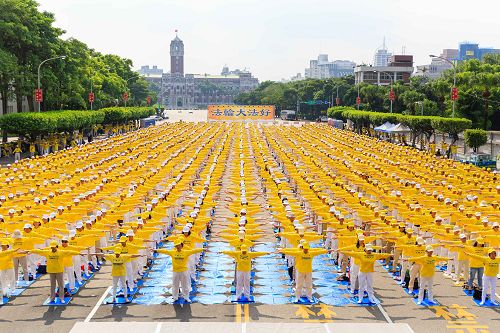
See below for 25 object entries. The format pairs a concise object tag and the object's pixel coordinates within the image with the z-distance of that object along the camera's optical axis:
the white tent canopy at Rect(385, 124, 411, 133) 57.65
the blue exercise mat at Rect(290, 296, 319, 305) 14.51
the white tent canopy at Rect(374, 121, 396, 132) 59.97
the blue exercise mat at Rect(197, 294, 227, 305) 14.46
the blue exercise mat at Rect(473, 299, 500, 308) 14.38
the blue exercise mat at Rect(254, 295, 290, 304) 14.51
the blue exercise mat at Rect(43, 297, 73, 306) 14.21
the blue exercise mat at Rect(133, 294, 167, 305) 14.44
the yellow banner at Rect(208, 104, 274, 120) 100.81
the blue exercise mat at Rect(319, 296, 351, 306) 14.45
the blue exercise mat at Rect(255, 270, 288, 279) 16.66
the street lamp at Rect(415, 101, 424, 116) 66.32
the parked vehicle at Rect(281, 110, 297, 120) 128.38
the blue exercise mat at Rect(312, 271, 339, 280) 16.59
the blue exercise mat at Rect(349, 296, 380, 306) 14.47
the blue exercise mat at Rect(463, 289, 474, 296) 15.23
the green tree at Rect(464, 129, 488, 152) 43.47
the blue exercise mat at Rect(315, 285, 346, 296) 15.22
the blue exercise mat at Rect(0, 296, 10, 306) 14.27
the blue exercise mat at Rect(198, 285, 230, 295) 15.27
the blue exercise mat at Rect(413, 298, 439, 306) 14.44
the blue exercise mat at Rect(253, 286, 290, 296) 15.20
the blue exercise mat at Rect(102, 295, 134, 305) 14.36
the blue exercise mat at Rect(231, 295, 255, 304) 14.50
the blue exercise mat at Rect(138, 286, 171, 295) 15.22
